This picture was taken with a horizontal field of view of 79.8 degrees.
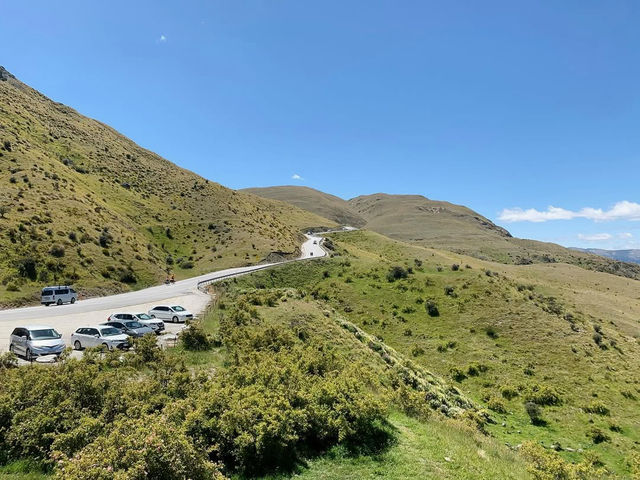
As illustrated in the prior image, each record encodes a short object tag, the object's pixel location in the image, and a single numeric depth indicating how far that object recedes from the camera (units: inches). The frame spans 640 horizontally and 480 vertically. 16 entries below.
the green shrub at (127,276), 2119.3
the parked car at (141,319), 1221.3
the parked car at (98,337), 994.7
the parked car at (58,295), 1572.3
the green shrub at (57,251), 1923.0
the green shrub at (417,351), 1640.0
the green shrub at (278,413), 435.5
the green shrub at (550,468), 488.1
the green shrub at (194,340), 887.7
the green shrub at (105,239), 2277.3
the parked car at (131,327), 1102.4
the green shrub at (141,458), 324.2
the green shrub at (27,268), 1732.3
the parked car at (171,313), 1466.5
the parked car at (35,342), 882.8
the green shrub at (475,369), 1509.6
